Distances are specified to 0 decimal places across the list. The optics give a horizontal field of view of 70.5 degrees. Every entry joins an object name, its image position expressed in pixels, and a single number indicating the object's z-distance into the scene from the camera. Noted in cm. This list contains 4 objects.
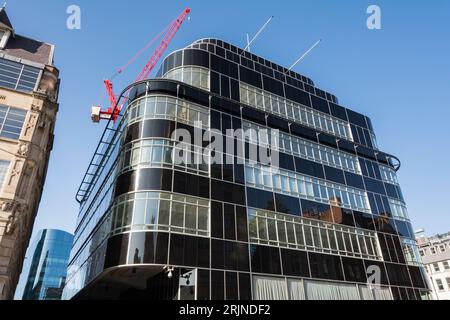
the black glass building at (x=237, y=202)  2461
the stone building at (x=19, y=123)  2727
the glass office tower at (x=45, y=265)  13525
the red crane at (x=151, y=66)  6781
